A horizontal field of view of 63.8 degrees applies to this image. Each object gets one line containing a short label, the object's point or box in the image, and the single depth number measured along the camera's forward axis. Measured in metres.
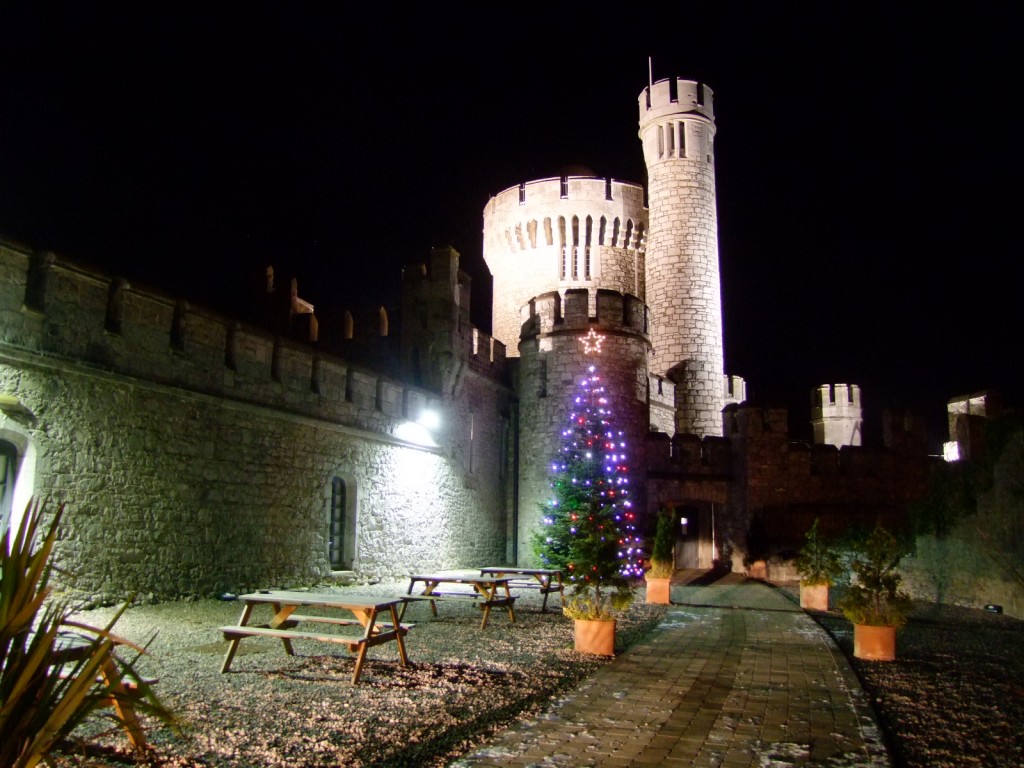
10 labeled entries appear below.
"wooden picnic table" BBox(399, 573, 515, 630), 9.28
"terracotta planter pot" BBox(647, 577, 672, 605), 12.60
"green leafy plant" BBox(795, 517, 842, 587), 11.78
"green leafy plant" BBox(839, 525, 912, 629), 7.84
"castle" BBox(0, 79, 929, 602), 9.47
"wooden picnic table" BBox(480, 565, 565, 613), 11.19
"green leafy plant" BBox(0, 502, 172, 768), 2.46
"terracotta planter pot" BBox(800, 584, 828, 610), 12.25
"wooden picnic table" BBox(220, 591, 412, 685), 6.23
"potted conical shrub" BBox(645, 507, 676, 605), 12.61
